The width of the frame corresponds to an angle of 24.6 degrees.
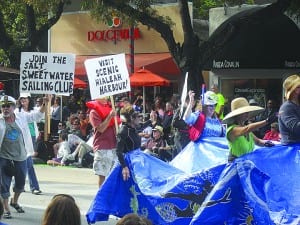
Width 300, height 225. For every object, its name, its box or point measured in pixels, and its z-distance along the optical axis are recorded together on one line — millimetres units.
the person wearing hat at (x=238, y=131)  6879
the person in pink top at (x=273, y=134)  13397
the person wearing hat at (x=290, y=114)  6406
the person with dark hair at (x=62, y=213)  4234
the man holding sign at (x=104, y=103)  9633
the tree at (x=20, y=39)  25016
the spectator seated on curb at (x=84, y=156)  16516
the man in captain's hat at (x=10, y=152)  9484
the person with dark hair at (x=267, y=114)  15227
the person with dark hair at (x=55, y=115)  20109
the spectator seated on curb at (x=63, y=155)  16922
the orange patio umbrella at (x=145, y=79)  20578
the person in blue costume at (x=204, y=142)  9125
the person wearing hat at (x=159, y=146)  14961
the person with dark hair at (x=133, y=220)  3949
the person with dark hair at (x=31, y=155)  11359
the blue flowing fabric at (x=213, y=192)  6242
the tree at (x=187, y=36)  17359
